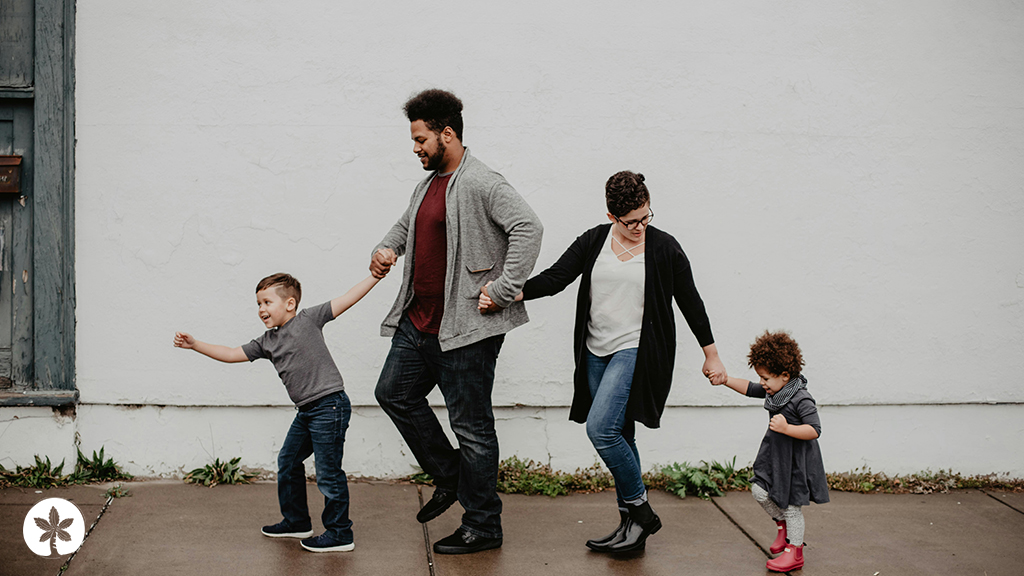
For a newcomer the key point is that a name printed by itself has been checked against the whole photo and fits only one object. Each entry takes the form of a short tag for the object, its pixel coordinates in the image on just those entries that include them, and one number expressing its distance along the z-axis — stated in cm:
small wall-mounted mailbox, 454
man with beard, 355
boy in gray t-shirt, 362
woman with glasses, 360
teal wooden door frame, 449
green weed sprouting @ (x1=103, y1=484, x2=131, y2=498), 433
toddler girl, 354
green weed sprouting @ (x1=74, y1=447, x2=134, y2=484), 456
